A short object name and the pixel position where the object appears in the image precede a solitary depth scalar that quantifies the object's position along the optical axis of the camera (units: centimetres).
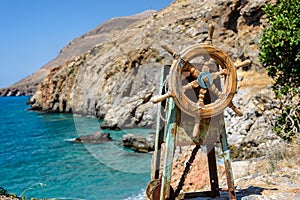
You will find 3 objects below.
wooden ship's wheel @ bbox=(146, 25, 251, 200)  468
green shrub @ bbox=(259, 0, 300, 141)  1066
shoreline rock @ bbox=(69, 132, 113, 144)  2517
